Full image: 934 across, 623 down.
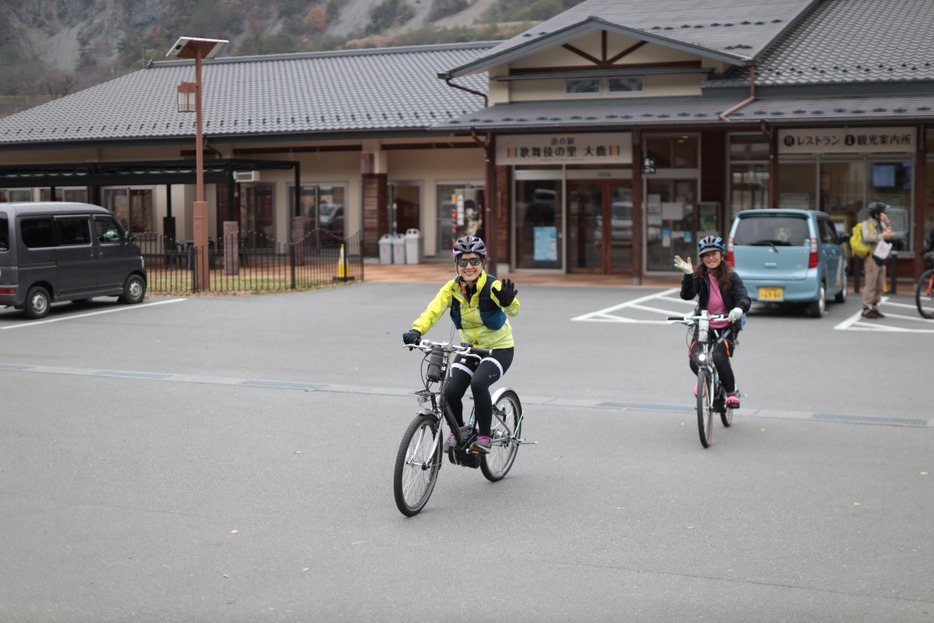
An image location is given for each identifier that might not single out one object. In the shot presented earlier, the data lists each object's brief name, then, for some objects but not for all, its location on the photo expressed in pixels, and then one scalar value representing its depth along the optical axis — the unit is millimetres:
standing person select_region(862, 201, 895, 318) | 18266
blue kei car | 18578
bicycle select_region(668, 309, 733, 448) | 8945
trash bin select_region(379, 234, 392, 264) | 33375
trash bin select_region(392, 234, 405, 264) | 33312
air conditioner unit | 30766
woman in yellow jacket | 7426
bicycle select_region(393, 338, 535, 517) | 6891
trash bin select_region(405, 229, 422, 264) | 33188
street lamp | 23703
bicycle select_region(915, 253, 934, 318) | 18125
